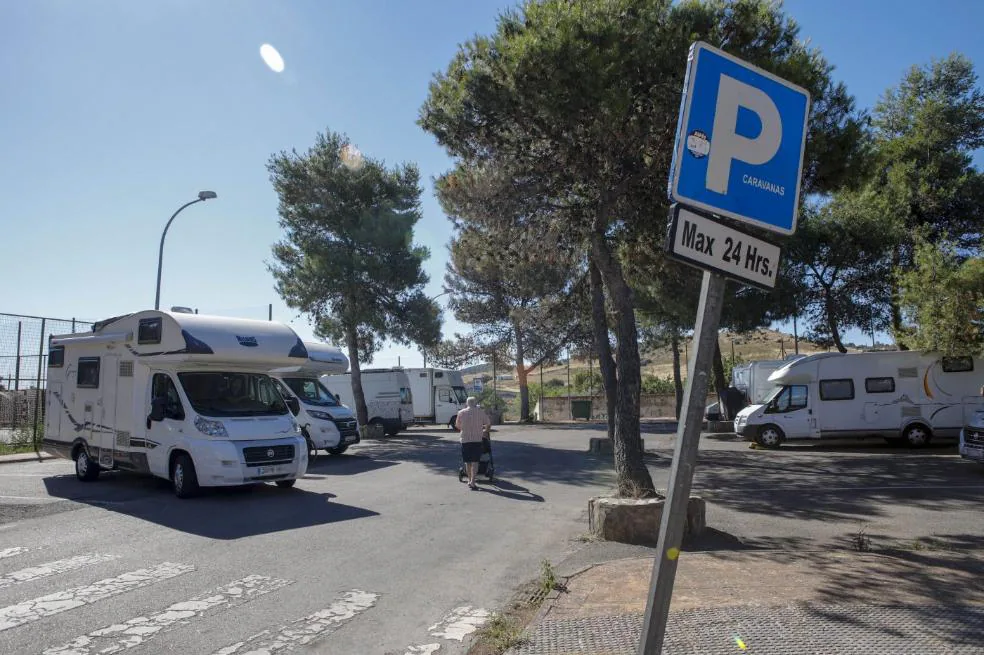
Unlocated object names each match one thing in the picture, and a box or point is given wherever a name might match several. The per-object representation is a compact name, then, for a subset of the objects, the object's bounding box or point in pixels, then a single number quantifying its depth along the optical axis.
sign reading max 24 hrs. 2.86
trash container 43.81
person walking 13.09
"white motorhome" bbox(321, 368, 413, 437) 28.81
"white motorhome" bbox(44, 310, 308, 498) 11.02
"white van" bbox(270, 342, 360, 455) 17.47
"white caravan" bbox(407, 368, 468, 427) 35.69
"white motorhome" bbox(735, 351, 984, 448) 20.06
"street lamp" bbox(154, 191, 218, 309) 19.81
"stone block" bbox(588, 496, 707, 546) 7.89
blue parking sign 2.99
